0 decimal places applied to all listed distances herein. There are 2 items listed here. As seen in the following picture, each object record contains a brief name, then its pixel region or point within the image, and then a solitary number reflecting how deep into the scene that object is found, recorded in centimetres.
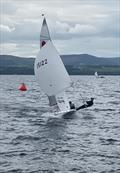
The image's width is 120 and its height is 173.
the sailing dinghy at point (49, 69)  6606
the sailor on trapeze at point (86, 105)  7251
